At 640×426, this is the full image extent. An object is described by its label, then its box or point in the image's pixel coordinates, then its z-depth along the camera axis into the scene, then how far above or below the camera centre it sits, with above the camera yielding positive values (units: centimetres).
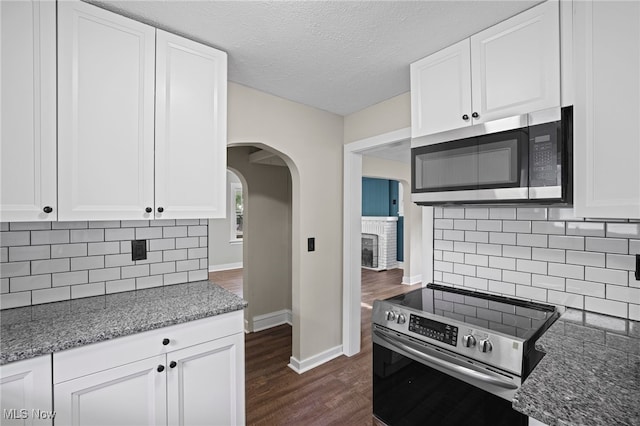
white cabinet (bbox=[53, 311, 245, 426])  125 -76
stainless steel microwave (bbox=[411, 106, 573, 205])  133 +25
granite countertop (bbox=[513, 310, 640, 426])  80 -52
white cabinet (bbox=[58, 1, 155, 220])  140 +48
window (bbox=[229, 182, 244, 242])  736 +4
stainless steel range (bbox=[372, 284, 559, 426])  133 -70
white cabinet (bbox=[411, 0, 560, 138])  139 +72
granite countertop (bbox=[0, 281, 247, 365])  120 -49
